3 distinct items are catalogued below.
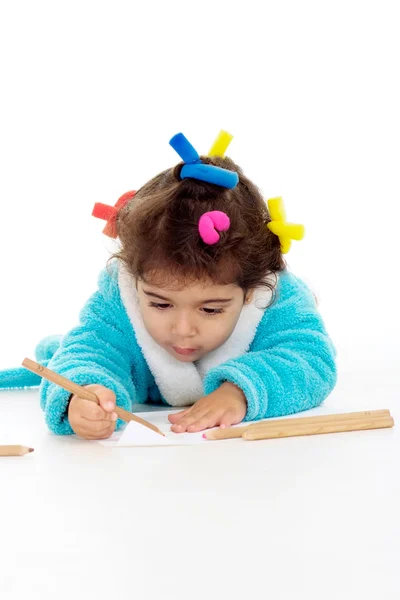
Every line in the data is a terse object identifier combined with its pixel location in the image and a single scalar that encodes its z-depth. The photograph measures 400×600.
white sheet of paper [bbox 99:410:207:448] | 1.48
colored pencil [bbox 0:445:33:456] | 1.44
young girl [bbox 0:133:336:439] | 1.55
